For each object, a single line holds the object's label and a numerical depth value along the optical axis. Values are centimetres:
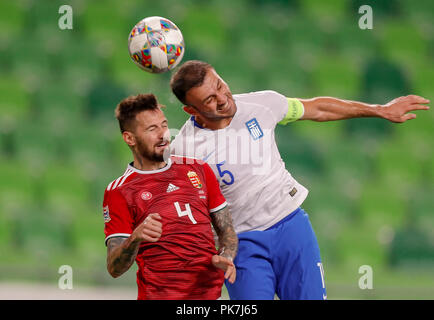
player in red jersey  663
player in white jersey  736
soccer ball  772
